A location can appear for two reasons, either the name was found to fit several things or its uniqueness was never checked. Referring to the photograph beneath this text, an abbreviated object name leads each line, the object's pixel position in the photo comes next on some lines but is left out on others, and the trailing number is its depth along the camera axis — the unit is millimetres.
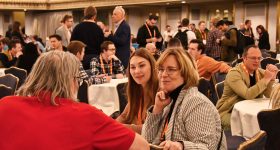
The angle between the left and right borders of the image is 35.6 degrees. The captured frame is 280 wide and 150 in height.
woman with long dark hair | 3501
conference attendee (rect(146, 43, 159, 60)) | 7789
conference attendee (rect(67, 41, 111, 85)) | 6055
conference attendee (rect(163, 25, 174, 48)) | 15857
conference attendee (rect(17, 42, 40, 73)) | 7383
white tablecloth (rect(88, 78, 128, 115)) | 5883
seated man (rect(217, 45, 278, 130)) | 4328
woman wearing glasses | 2197
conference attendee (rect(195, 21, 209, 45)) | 11711
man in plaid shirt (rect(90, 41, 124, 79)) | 6520
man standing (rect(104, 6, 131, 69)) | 7484
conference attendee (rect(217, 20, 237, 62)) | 9719
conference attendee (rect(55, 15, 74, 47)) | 8727
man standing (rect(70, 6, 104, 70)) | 7270
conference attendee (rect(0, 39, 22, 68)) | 8695
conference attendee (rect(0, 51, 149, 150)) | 1724
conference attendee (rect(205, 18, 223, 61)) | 9984
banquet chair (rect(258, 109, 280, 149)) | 2963
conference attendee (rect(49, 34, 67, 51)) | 7532
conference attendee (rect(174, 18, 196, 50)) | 9352
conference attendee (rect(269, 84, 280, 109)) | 3181
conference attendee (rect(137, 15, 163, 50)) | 9062
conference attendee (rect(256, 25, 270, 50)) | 13102
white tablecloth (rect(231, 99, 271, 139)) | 3883
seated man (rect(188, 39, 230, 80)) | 6273
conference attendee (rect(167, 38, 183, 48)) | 6562
